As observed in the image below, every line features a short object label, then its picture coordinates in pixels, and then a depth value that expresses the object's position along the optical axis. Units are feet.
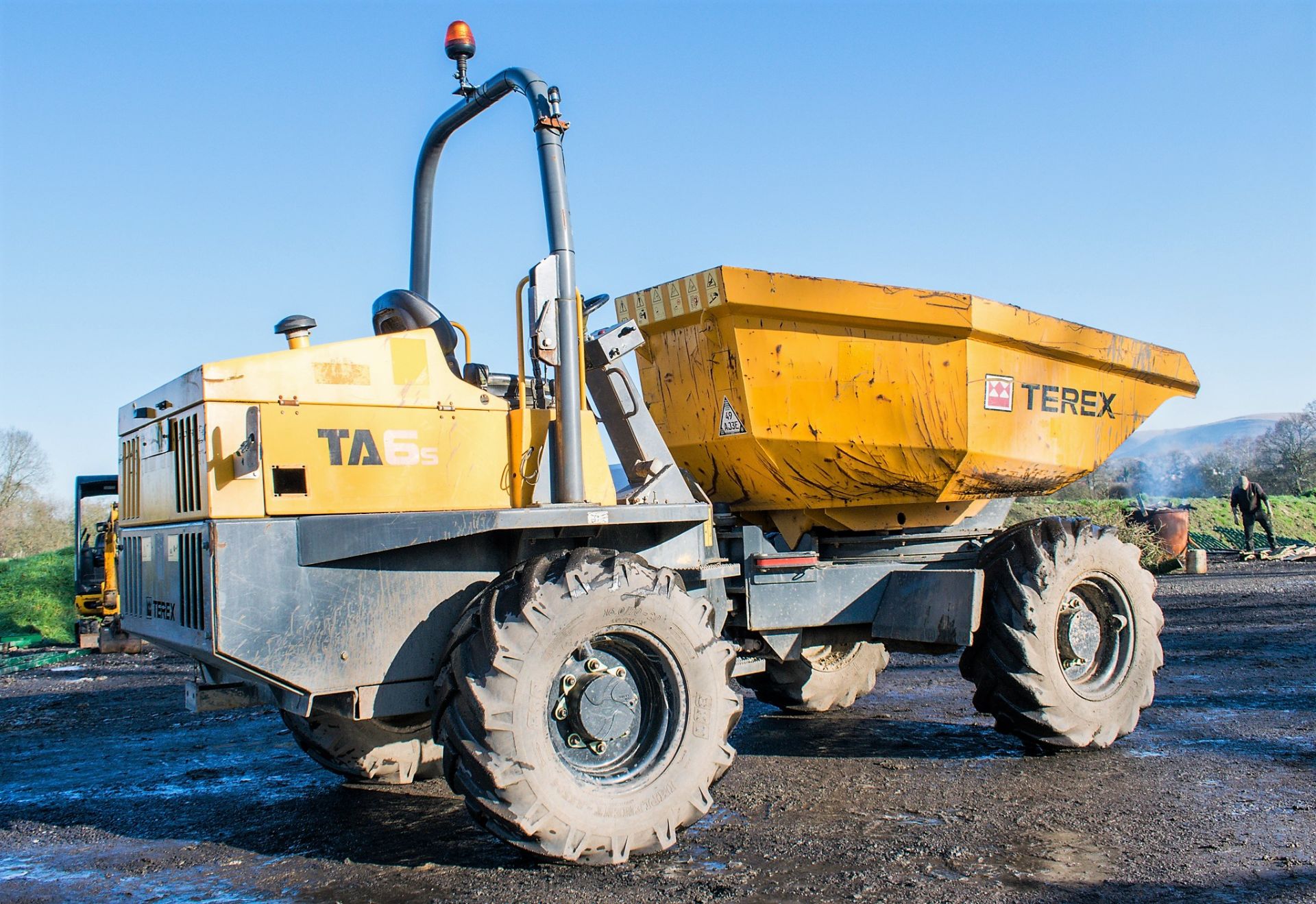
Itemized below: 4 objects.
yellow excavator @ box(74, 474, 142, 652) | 43.55
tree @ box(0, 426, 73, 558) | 97.04
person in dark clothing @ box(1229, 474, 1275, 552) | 66.49
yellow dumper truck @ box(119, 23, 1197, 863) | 13.01
